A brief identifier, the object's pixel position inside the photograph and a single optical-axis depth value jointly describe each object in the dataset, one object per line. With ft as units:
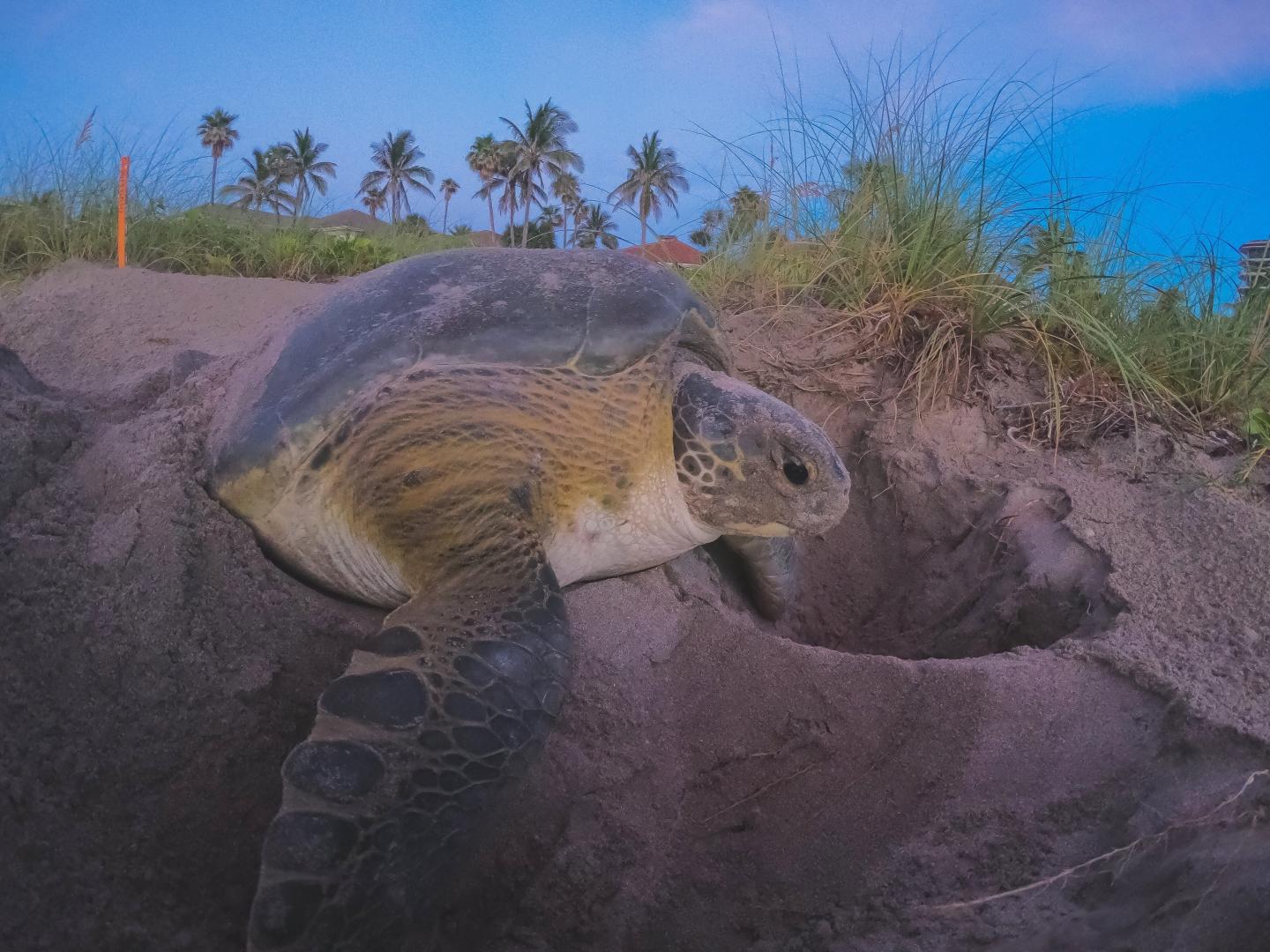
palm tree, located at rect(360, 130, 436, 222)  86.43
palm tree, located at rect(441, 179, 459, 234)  91.99
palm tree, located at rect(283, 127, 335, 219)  66.13
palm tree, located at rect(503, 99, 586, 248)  69.00
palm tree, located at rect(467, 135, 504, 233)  79.05
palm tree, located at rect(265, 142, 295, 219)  44.76
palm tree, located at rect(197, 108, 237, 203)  86.63
